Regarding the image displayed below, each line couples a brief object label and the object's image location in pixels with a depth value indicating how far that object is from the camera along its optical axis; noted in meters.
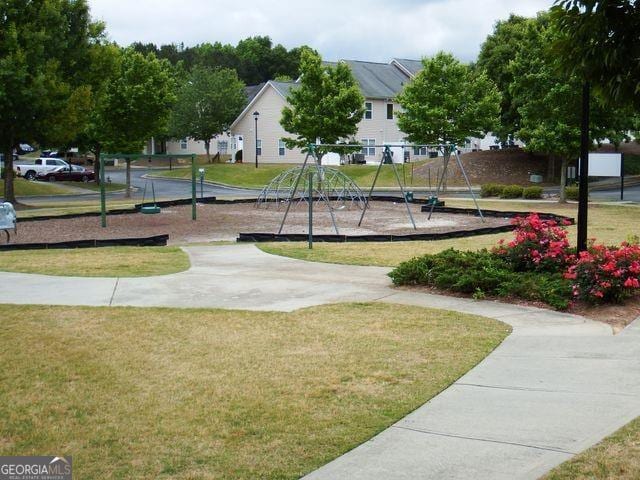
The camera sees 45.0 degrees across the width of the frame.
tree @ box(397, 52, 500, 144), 44.47
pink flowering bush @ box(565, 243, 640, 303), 10.18
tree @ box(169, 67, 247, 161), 70.06
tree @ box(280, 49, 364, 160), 48.84
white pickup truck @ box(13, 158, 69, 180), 58.81
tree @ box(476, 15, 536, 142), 52.06
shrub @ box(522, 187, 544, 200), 38.75
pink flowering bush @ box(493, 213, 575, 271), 11.94
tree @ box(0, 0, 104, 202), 32.88
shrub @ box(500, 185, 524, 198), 39.84
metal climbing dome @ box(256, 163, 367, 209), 30.92
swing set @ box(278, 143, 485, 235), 24.45
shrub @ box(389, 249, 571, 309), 10.79
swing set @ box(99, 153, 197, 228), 24.07
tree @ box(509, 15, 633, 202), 31.55
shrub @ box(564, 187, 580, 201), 36.88
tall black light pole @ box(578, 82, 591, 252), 11.72
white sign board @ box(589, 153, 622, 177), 40.12
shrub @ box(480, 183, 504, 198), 40.94
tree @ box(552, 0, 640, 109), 5.77
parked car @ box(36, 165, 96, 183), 58.03
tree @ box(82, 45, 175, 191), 43.22
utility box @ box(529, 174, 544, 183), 49.84
